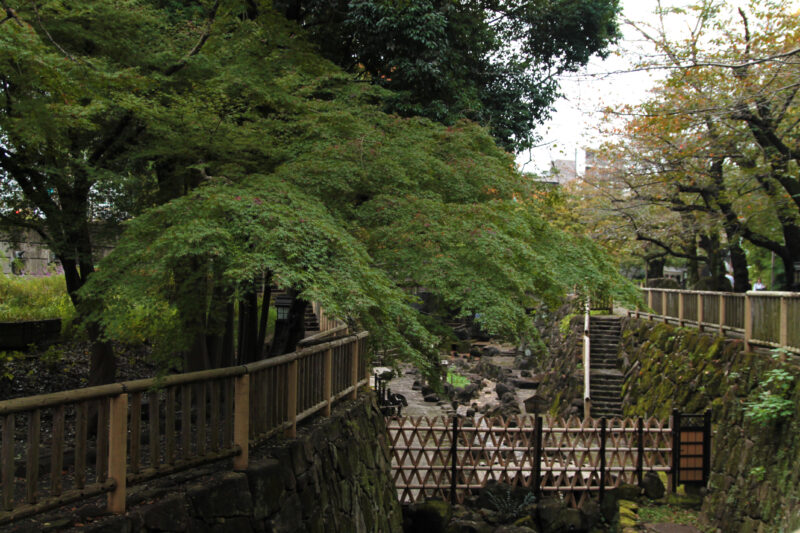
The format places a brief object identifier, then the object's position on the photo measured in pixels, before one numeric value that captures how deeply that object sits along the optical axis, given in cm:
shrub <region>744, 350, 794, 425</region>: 1160
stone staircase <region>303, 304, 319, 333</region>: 2520
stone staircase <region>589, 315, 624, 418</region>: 2566
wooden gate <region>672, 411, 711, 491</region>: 1594
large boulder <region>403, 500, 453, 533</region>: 1373
